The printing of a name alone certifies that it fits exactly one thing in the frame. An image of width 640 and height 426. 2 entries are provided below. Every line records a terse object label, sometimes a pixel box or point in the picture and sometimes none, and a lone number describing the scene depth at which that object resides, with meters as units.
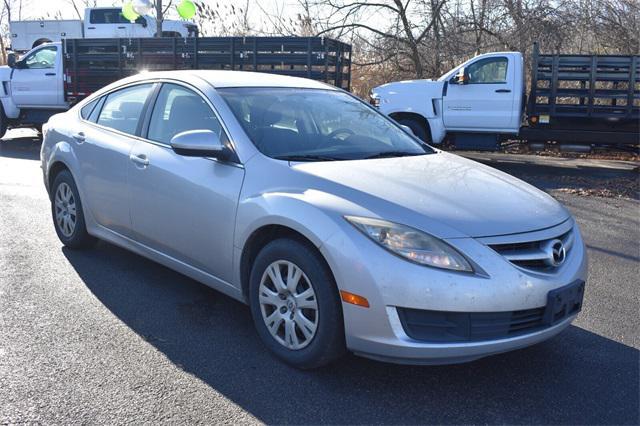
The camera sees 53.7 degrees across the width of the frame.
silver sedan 3.03
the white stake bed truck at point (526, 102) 11.36
